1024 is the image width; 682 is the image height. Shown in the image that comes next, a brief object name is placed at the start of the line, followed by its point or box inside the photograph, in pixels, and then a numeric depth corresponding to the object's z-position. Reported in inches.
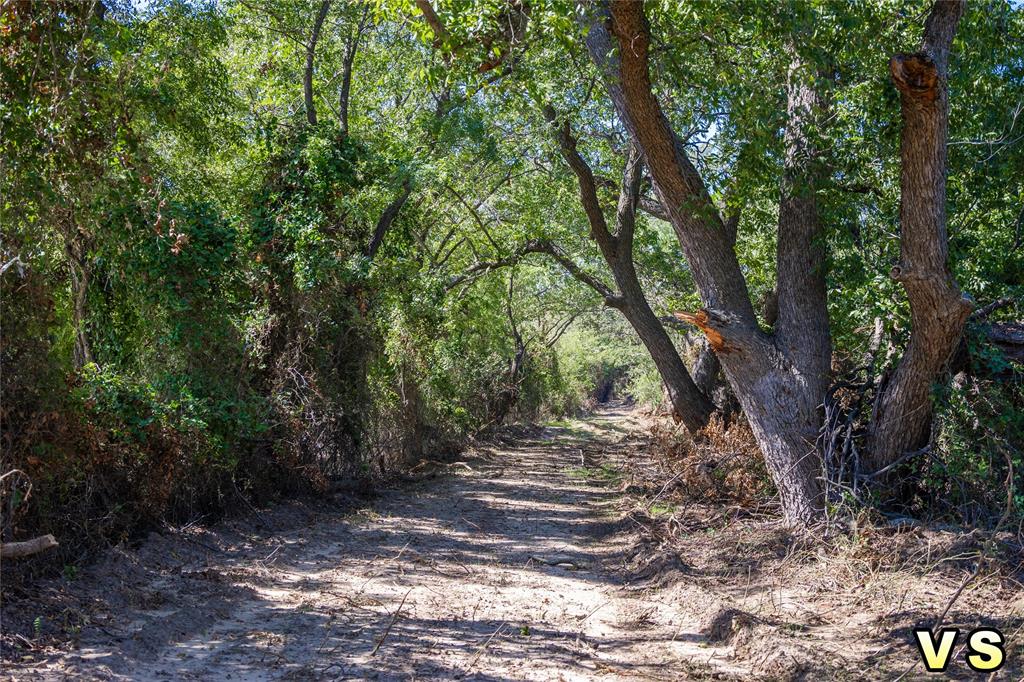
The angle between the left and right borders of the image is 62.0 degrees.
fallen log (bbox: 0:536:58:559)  185.8
